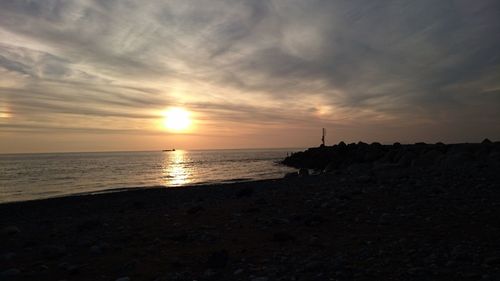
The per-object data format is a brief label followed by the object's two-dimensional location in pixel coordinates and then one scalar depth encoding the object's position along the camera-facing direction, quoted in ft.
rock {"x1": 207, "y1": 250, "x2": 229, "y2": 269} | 27.12
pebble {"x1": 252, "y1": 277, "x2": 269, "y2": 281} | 23.27
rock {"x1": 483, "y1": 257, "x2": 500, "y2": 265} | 22.68
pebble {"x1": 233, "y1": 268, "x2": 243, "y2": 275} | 25.49
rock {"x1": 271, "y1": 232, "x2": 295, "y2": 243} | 32.37
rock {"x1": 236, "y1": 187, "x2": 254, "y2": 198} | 63.72
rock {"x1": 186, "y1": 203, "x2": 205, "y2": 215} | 49.26
